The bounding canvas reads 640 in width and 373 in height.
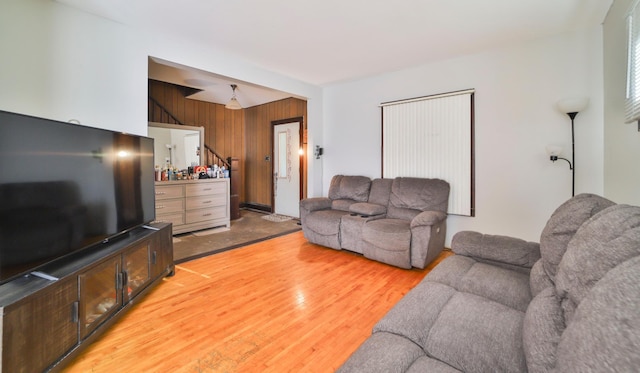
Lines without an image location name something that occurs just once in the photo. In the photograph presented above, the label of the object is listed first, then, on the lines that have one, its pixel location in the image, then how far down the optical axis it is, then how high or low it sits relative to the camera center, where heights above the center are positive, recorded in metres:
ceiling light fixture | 5.21 +1.42
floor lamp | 2.64 +0.64
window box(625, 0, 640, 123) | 1.75 +0.75
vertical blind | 3.50 +0.49
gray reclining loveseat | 2.94 -0.53
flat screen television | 1.42 -0.07
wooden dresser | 4.27 -0.44
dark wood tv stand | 1.29 -0.73
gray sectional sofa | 0.57 -0.53
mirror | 4.85 +0.63
